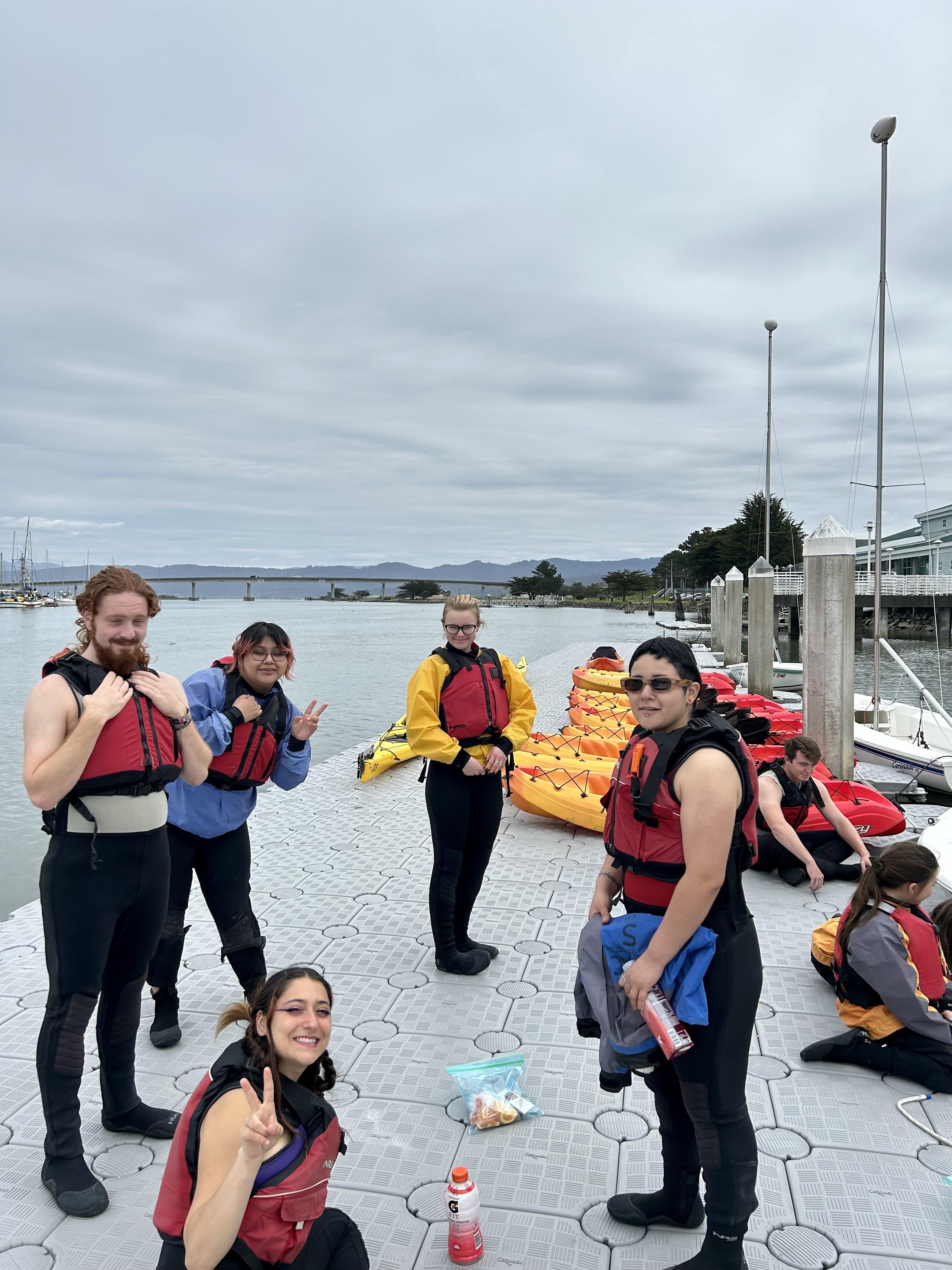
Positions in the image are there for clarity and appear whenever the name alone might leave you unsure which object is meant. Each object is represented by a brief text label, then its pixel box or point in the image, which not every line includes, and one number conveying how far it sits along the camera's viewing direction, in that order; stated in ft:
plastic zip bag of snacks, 9.00
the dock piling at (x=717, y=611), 108.66
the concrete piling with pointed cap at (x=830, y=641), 24.35
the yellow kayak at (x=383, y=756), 27.12
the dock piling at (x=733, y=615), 81.51
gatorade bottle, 7.05
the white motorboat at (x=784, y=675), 68.08
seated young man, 15.49
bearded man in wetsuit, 7.40
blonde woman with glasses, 12.32
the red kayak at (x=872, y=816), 19.47
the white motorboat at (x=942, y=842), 15.76
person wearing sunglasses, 6.01
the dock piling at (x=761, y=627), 51.75
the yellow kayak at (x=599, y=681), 44.57
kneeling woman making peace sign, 5.24
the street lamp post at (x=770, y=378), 63.93
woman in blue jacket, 10.25
